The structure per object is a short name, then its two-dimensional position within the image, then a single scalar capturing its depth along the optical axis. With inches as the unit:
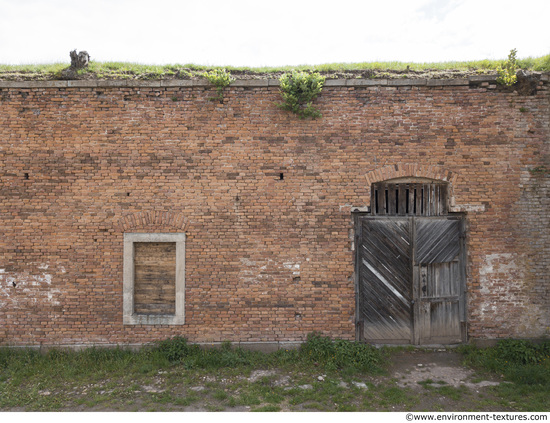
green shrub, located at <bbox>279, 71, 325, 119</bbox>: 236.7
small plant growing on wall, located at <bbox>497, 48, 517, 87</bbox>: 236.4
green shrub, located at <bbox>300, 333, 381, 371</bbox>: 217.3
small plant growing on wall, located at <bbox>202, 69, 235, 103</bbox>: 241.0
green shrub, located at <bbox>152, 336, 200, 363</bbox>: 228.2
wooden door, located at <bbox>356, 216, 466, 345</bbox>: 245.8
